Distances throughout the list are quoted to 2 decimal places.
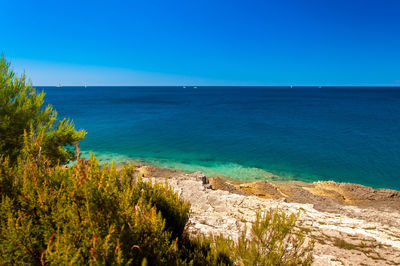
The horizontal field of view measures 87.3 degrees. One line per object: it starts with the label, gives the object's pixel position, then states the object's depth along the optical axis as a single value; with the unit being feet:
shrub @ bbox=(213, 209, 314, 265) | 11.72
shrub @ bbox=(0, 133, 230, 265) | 8.68
